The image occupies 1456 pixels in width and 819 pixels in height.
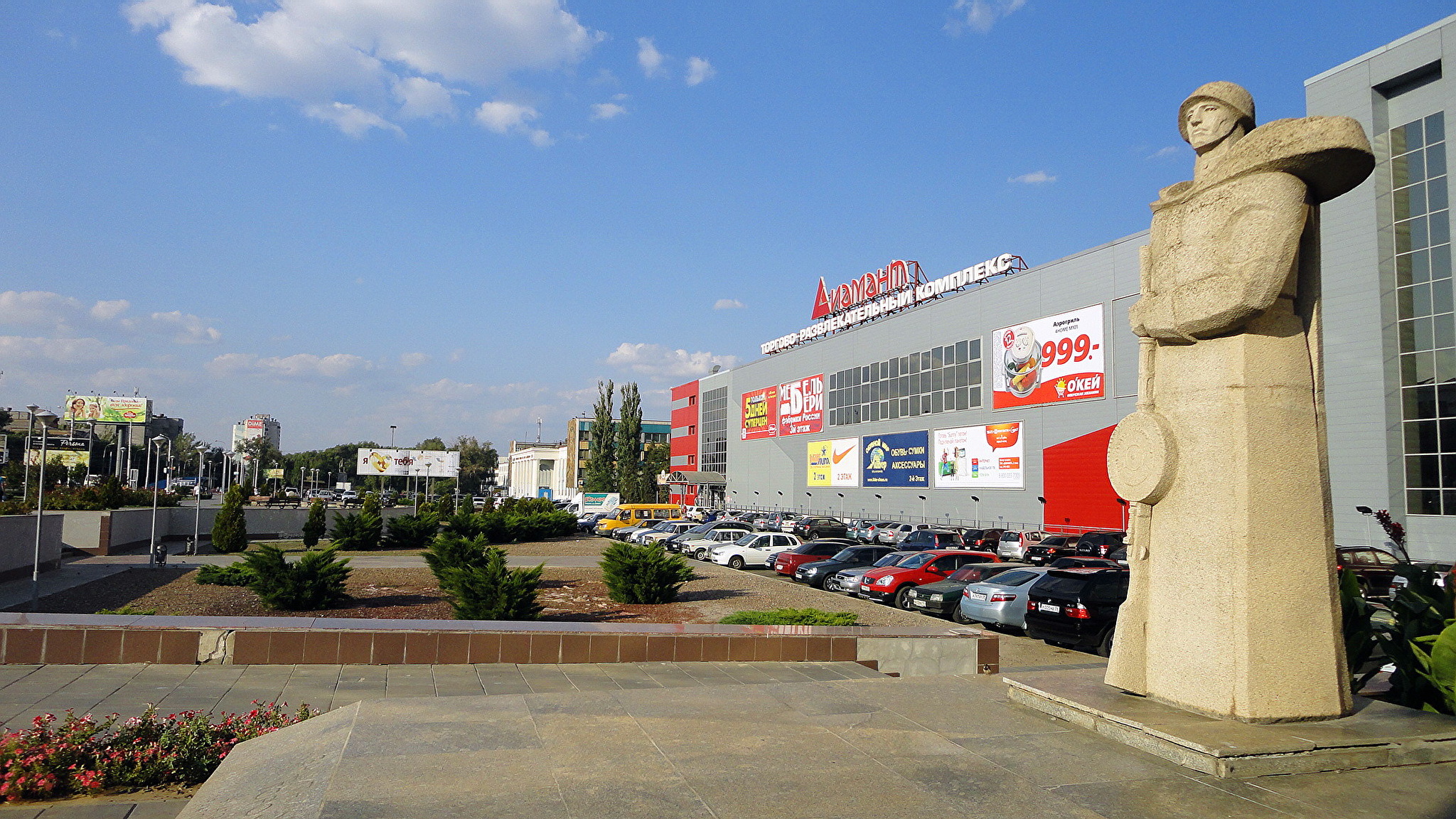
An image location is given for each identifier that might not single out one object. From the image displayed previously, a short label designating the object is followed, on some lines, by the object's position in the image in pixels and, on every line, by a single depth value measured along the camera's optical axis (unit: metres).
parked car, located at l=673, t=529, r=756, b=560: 31.70
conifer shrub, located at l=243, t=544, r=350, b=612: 14.52
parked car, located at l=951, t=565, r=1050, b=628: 15.88
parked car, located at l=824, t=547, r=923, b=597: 21.11
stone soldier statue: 6.41
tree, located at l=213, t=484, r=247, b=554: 29.88
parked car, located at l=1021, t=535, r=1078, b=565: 30.03
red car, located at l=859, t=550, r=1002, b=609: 19.92
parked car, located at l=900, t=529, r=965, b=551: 28.23
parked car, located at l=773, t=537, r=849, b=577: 25.75
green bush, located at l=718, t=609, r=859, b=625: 12.41
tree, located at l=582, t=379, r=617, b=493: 74.19
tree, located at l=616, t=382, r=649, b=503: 73.38
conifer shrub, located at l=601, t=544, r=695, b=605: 16.95
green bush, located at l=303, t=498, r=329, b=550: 33.59
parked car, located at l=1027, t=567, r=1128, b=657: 13.48
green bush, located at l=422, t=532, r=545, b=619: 12.75
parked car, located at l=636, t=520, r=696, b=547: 38.34
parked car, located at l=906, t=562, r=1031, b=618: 17.86
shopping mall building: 30.52
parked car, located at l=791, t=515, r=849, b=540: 40.81
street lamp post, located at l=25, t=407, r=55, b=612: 15.62
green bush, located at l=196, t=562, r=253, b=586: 17.69
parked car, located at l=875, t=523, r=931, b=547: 38.09
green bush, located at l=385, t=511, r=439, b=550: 33.66
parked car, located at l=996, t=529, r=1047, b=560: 32.45
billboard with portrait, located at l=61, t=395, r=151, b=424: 109.25
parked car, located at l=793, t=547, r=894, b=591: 23.58
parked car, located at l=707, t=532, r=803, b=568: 29.70
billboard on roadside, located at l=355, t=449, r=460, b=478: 80.12
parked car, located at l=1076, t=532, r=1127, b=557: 29.53
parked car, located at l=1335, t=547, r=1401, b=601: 22.19
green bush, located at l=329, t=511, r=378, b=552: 31.91
